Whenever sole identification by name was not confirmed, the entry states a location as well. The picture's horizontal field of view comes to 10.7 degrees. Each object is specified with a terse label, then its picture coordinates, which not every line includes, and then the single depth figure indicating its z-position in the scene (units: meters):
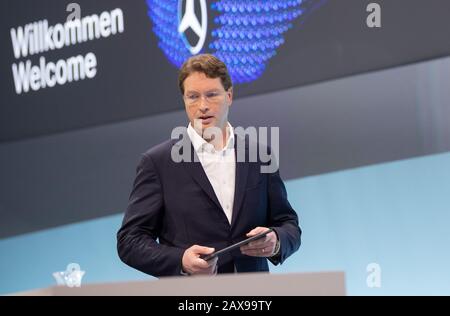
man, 7.17
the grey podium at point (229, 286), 6.13
